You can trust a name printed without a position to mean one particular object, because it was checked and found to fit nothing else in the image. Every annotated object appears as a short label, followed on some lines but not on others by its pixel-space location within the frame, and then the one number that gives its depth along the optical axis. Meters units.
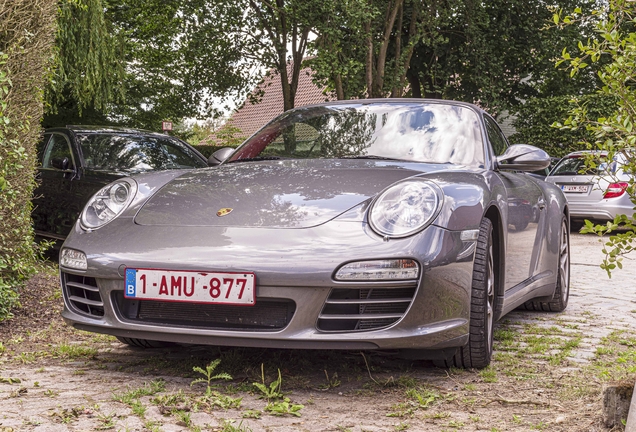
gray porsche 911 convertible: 3.10
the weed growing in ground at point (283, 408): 2.93
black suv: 7.66
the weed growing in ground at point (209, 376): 3.14
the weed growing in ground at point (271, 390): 3.12
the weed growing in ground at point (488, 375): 3.55
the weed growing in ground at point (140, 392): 3.04
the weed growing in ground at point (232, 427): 2.62
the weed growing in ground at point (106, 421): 2.69
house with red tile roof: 33.43
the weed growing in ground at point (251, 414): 2.86
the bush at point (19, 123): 4.37
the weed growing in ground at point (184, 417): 2.76
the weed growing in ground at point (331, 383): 3.36
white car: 13.46
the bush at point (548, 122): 18.72
